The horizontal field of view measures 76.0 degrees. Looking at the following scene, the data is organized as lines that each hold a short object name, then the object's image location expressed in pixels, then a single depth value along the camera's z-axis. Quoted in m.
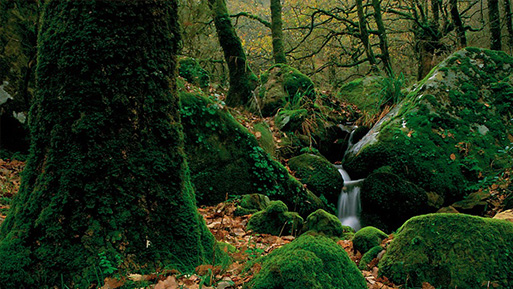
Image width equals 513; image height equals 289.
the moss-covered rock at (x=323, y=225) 4.52
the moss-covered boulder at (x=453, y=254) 2.88
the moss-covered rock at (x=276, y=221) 4.39
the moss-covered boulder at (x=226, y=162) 5.38
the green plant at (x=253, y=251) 3.07
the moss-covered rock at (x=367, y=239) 3.82
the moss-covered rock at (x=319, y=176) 6.90
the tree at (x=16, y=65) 5.58
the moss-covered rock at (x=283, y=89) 10.10
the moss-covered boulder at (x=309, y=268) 1.94
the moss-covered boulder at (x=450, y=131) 6.60
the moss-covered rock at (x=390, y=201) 6.16
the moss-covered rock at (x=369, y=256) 3.47
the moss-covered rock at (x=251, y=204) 5.02
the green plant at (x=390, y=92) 9.77
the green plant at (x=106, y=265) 2.01
